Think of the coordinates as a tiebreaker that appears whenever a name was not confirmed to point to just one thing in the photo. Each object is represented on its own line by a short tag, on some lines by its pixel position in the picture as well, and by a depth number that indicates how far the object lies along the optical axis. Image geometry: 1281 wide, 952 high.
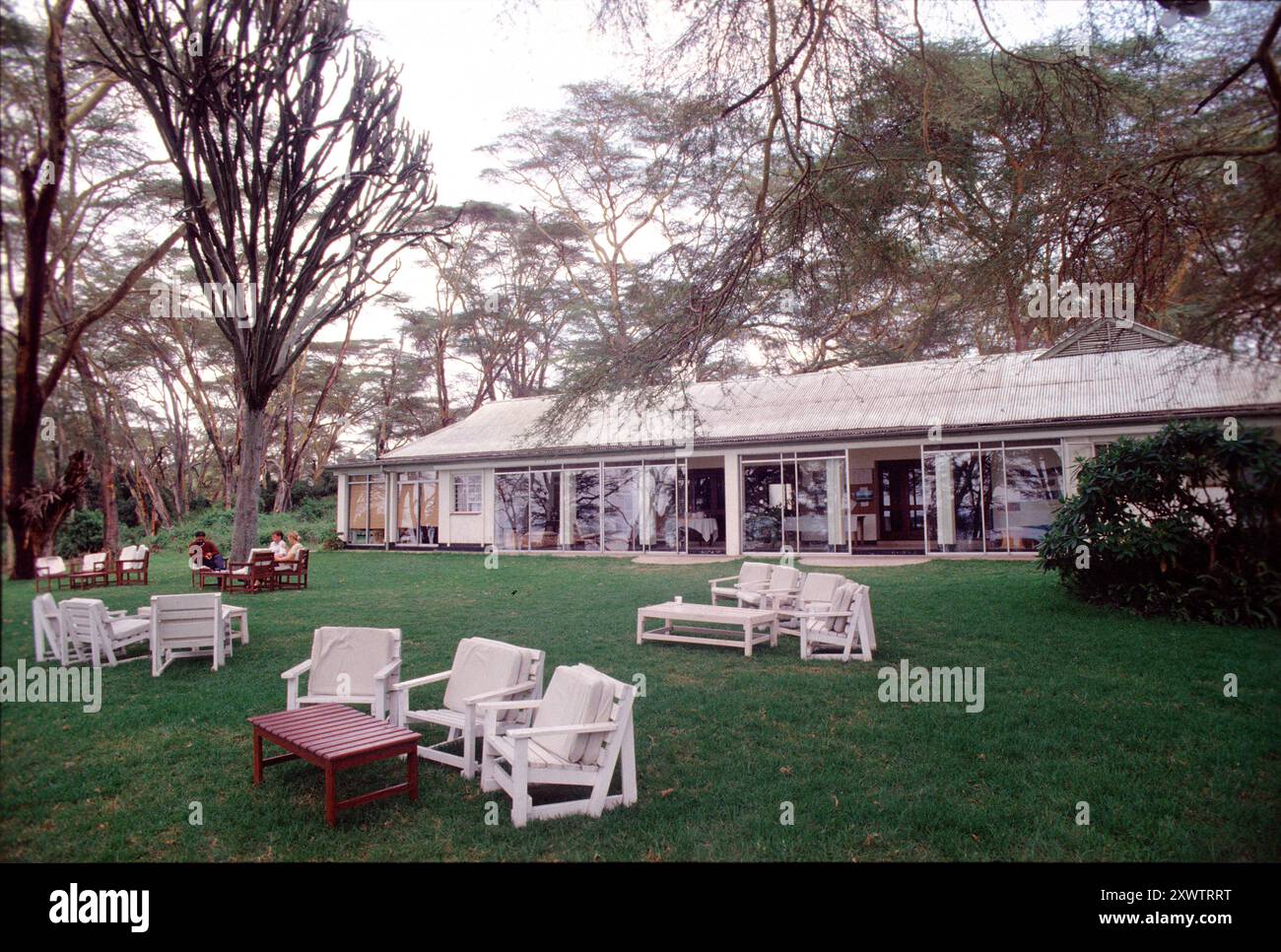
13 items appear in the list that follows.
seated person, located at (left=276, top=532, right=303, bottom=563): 12.31
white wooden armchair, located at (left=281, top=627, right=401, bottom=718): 4.93
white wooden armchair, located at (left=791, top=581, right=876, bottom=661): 7.02
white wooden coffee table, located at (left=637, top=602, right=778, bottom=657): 7.57
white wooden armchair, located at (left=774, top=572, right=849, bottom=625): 8.05
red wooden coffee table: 3.45
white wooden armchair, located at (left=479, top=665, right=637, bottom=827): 3.58
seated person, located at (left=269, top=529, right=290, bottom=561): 11.87
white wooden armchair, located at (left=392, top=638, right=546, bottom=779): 4.23
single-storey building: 14.32
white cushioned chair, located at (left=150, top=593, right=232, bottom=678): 6.31
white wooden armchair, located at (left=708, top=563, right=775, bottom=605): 9.46
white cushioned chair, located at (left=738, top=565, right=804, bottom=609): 8.70
